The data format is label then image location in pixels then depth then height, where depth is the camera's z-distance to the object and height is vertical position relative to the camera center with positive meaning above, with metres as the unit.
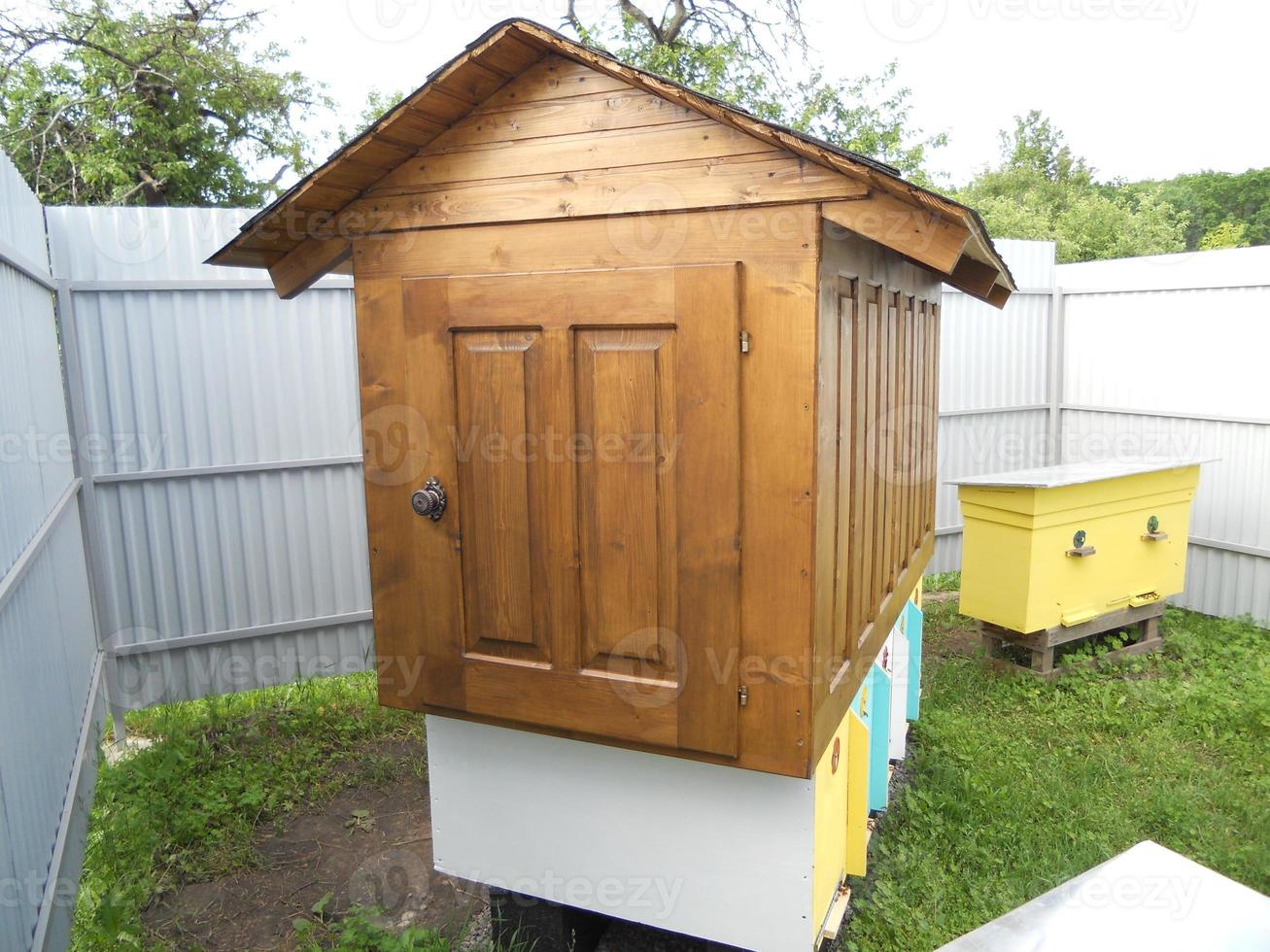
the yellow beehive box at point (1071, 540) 5.71 -1.18
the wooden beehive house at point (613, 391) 2.46 -0.03
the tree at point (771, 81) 14.84 +5.32
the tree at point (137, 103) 14.23 +5.15
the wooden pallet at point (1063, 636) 6.05 -1.91
